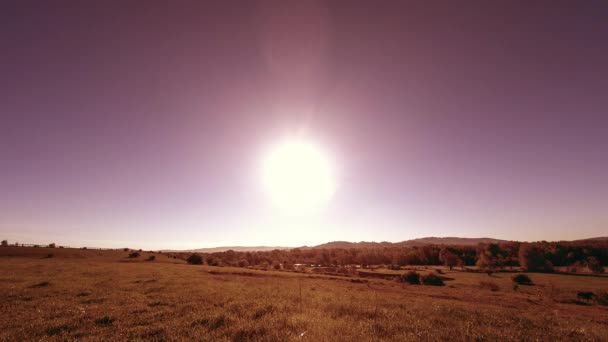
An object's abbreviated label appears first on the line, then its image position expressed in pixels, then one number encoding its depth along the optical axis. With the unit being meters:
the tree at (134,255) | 89.31
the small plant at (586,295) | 46.10
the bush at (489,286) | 56.57
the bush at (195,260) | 96.28
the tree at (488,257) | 123.19
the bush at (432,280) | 64.50
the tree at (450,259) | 138.38
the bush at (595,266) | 97.88
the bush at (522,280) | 69.94
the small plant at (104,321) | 15.24
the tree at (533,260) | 108.12
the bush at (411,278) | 69.09
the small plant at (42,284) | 27.50
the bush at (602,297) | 43.30
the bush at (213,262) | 97.26
